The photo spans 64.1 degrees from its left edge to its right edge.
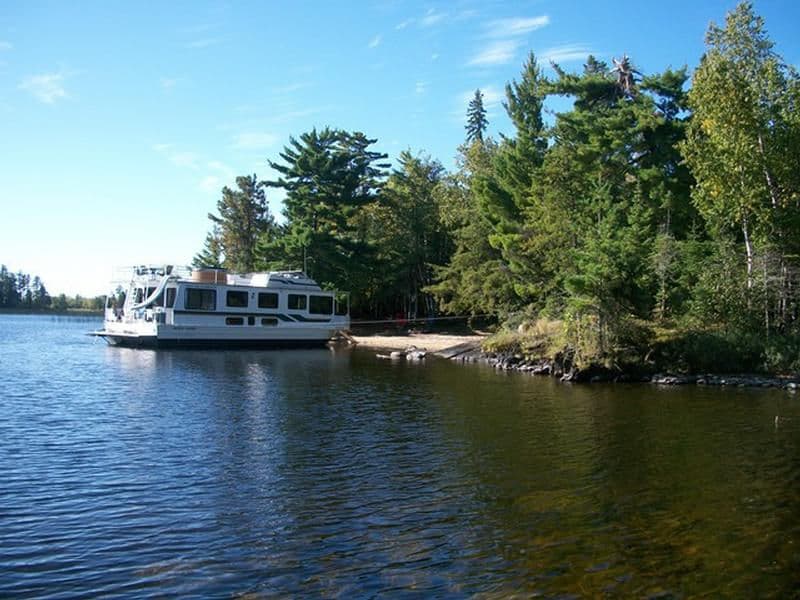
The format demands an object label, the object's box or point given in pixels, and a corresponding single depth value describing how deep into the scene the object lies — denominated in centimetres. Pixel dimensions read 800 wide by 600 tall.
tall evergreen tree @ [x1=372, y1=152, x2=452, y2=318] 4997
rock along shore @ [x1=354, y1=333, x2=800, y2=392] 2182
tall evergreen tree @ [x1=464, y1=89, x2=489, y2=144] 7950
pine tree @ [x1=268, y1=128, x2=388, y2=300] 4578
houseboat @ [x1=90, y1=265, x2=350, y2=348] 3550
